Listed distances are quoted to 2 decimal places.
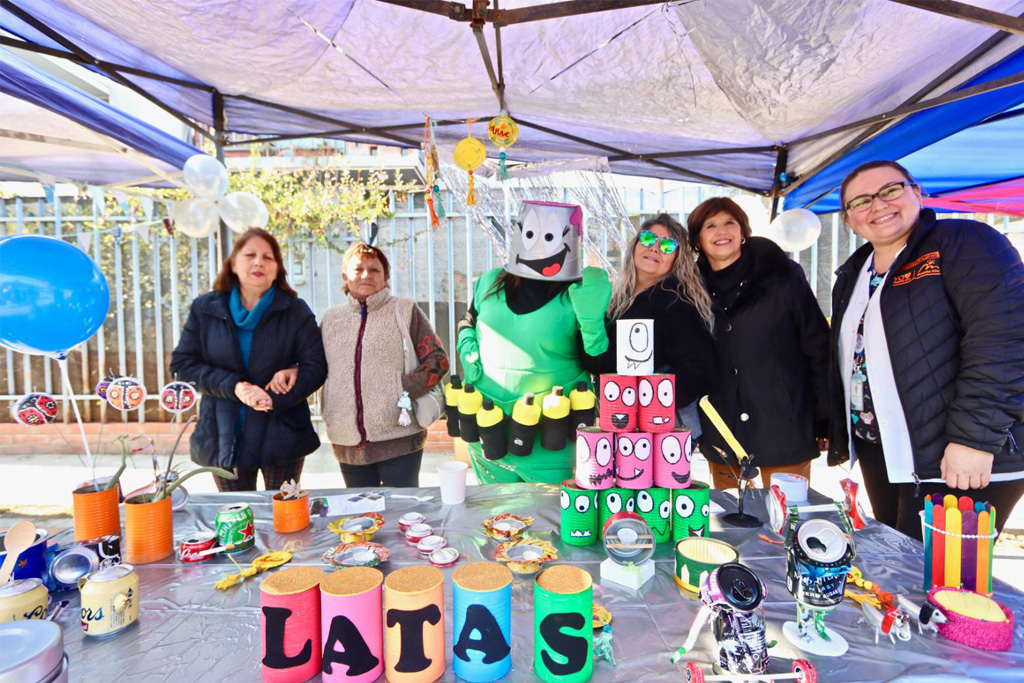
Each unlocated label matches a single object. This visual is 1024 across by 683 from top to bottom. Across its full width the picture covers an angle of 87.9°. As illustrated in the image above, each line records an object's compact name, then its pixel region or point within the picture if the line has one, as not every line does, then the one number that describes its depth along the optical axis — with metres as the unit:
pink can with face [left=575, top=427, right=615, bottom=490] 1.16
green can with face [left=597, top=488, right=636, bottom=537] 1.19
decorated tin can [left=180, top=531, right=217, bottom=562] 1.16
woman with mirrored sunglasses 1.85
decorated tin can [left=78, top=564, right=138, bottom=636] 0.88
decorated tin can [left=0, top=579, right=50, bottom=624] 0.85
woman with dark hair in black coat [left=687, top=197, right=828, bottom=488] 1.93
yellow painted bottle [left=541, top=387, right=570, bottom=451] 1.63
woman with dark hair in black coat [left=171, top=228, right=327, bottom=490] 1.95
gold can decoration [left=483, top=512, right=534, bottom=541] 1.25
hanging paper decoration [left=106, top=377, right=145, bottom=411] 1.44
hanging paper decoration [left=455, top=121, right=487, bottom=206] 2.27
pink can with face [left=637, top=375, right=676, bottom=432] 1.21
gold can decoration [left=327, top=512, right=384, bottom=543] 1.21
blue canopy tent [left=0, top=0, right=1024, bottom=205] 1.76
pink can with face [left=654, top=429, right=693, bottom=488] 1.17
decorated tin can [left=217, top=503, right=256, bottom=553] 1.18
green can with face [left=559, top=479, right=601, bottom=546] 1.22
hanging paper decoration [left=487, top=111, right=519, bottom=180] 2.13
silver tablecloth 0.81
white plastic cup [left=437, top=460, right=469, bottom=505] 1.46
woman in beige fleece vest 2.10
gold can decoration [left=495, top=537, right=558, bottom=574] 1.09
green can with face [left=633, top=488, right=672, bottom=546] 1.19
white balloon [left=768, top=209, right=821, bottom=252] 3.26
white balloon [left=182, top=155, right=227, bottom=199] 2.66
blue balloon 1.31
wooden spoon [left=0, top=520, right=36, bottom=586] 0.97
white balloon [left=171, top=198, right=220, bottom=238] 3.08
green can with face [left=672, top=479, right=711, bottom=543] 1.18
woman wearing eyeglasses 1.33
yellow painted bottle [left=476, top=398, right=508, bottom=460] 1.67
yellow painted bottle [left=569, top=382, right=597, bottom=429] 1.66
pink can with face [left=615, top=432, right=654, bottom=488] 1.16
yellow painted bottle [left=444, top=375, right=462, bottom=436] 1.79
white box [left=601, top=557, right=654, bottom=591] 1.04
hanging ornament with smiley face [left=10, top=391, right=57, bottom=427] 1.33
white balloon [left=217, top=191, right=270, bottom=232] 3.07
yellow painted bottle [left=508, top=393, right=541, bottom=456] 1.63
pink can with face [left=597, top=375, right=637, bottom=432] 1.21
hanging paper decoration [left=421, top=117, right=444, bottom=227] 2.56
